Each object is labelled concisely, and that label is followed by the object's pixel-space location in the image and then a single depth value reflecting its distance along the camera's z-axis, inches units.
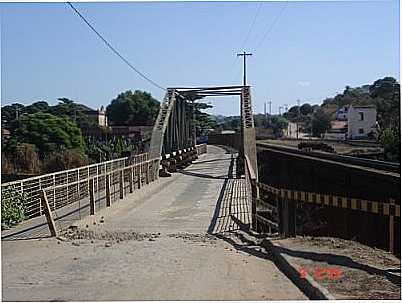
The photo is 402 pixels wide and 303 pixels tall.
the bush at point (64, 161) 1245.3
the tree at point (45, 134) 1595.7
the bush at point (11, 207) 529.3
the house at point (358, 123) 3666.3
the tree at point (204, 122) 3939.5
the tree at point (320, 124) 4588.3
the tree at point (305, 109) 7190.0
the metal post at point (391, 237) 475.8
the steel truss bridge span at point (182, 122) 1325.0
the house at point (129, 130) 2751.2
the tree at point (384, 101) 2533.5
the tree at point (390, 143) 1445.0
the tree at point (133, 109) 3385.8
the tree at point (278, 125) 5386.8
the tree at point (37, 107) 2596.0
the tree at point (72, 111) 2795.3
